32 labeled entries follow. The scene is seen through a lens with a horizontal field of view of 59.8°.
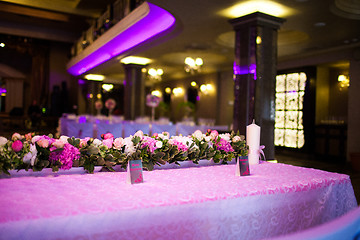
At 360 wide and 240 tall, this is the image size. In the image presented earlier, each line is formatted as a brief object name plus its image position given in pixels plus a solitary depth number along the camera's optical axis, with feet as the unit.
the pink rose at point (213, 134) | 7.73
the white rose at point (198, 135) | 7.67
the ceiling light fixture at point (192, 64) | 24.88
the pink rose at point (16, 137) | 5.68
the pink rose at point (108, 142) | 6.29
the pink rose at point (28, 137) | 6.01
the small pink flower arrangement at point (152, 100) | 26.25
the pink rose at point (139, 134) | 6.62
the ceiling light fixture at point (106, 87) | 56.49
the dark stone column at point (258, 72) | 18.15
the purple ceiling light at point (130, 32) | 21.21
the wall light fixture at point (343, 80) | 31.10
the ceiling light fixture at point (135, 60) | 34.00
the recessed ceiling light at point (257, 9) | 16.94
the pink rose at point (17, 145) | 5.21
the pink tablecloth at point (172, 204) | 3.80
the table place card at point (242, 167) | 6.57
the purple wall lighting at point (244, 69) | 18.22
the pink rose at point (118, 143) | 6.26
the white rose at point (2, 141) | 5.16
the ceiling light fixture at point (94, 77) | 53.98
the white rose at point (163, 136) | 7.13
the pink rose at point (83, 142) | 6.17
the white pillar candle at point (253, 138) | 7.92
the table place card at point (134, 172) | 5.45
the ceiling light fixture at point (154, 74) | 32.12
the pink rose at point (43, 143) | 5.50
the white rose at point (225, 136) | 7.76
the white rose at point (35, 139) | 5.69
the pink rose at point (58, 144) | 5.71
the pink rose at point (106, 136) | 6.54
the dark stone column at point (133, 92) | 35.86
